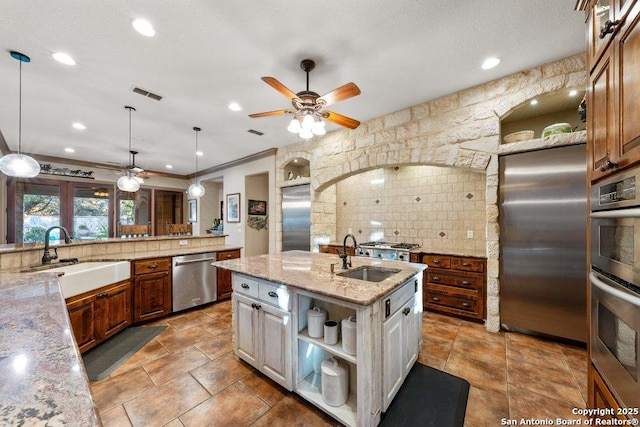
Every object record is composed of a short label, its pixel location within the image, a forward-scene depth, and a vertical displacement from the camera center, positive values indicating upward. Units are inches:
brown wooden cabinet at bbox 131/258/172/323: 119.8 -37.5
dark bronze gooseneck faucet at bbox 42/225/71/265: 95.2 -15.5
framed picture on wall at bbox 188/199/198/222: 323.6 +6.0
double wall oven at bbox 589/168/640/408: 38.8 -12.2
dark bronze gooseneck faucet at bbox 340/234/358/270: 83.8 -16.6
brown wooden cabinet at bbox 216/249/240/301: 151.6 -39.7
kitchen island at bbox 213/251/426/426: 59.0 -32.2
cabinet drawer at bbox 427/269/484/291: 121.2 -33.5
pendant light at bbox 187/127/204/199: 179.9 +17.7
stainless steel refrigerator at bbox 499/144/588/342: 96.2 -11.6
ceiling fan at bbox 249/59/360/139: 85.3 +41.5
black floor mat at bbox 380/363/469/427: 64.9 -54.3
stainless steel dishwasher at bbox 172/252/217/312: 132.9 -37.6
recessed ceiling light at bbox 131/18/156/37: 75.7 +59.6
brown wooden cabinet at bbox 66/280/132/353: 89.6 -40.0
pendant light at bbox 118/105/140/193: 157.3 +20.9
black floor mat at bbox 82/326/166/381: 85.7 -54.2
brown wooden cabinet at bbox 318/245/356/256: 175.5 -25.0
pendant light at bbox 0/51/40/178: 100.2 +20.4
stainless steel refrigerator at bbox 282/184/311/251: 190.5 -2.1
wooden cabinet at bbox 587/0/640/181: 39.8 +22.0
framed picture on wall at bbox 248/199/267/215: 249.8 +7.7
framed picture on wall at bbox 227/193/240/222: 252.1 +7.8
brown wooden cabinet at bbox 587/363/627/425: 42.8 -35.1
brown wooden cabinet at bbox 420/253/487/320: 120.3 -36.6
